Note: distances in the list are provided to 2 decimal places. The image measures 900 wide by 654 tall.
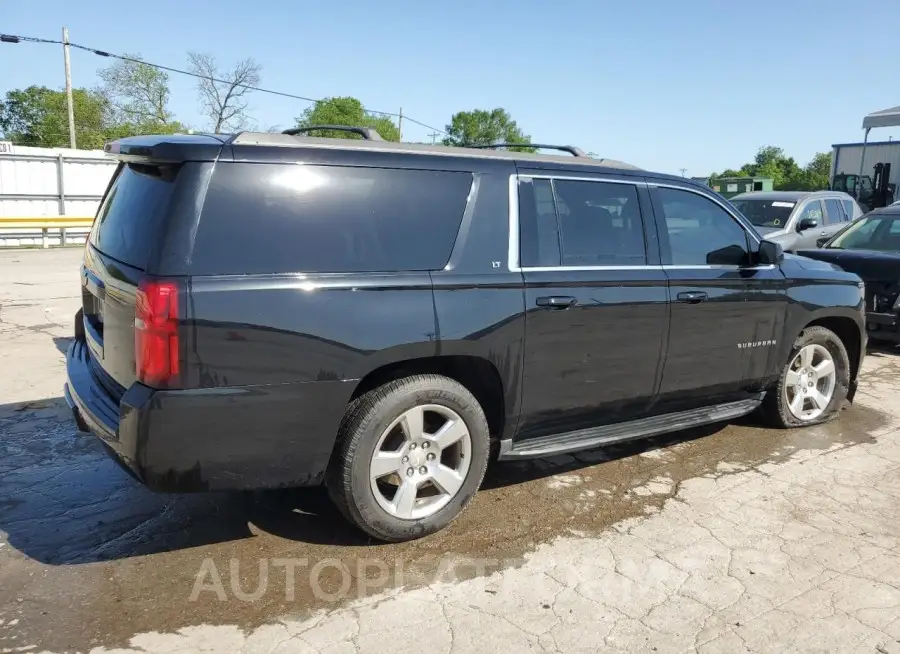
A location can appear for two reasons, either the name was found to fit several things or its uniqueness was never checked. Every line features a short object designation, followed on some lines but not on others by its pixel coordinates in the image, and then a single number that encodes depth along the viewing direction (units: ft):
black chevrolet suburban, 9.86
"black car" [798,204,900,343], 25.23
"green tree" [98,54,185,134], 164.35
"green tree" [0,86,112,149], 171.53
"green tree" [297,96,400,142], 244.42
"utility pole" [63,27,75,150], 96.43
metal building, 86.38
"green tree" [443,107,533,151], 351.25
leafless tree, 149.89
